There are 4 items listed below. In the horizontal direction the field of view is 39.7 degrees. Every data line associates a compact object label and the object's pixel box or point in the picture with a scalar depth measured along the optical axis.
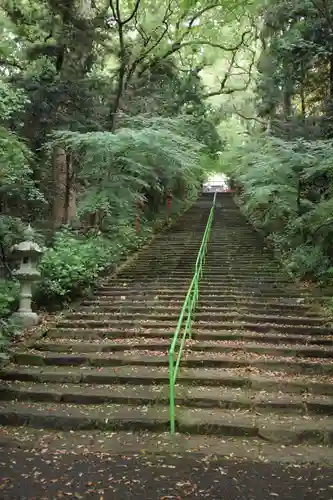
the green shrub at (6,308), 7.01
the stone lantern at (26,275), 8.25
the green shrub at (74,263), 9.50
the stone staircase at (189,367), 5.39
